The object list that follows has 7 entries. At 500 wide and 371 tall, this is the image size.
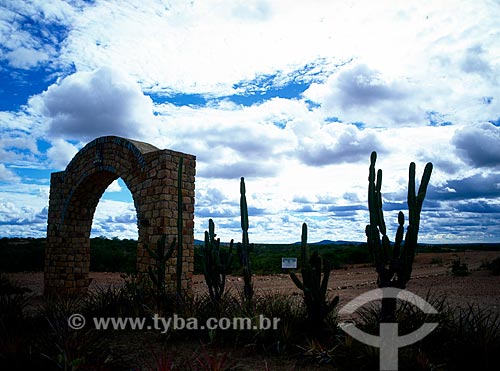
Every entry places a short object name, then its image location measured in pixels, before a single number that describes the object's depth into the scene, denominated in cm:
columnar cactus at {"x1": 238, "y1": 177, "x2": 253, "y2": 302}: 703
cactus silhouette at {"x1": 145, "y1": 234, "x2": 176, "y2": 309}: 782
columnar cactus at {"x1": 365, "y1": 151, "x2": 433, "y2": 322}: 523
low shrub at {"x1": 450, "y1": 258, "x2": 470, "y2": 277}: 1627
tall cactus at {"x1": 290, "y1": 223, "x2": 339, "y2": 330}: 590
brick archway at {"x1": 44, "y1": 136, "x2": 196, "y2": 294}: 991
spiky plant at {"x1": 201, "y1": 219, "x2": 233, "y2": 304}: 754
